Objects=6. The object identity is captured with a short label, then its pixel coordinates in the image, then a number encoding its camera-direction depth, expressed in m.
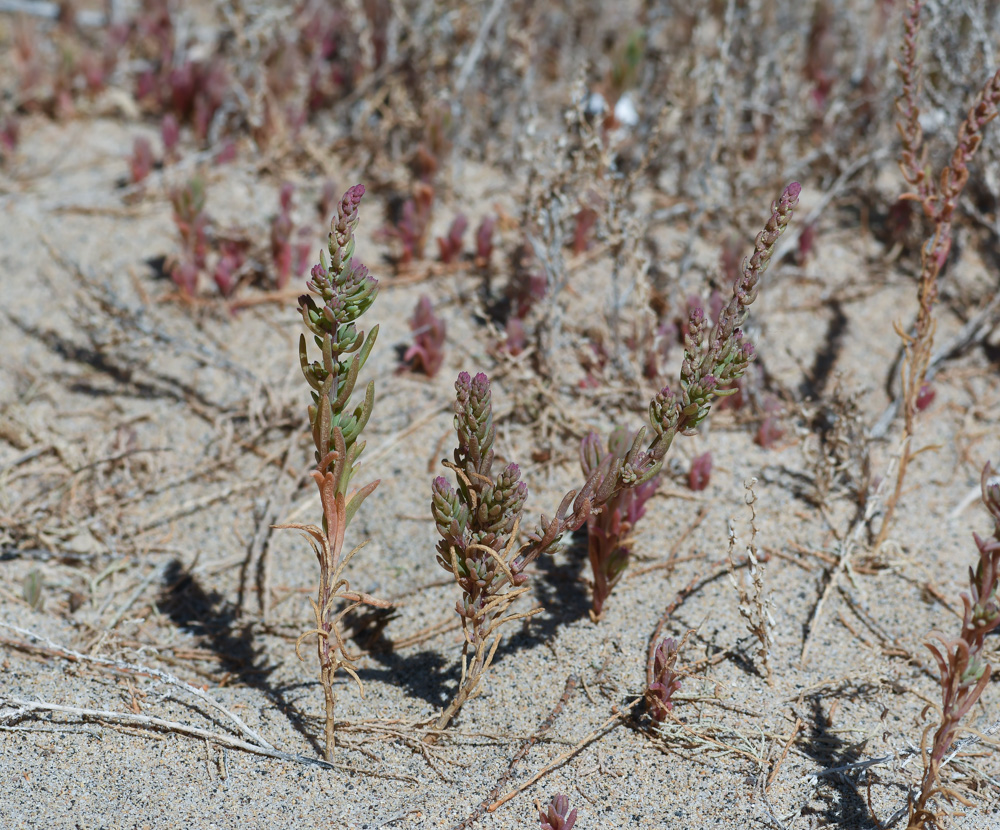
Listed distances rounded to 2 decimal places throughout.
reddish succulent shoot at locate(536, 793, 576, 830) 2.18
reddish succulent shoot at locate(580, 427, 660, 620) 2.64
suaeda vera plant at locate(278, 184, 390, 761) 1.95
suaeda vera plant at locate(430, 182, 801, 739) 2.03
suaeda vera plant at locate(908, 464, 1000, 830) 1.95
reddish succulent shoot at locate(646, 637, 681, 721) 2.46
